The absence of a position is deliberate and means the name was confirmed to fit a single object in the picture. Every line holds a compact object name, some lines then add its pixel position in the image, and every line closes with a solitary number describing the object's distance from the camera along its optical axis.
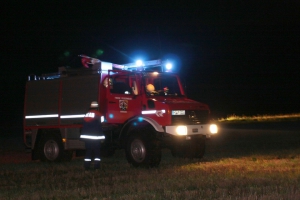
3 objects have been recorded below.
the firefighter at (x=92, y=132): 12.93
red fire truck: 13.15
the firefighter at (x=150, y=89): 13.86
